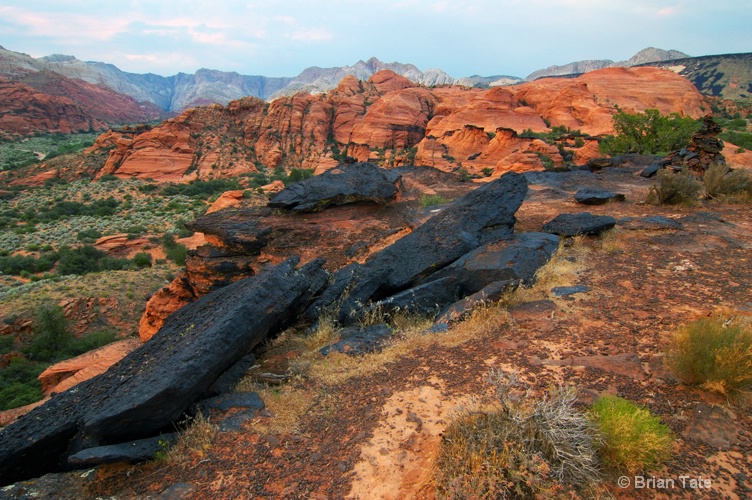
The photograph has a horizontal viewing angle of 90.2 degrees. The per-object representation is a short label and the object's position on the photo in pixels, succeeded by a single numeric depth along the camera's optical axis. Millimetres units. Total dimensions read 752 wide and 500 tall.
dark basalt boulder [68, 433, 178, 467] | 3027
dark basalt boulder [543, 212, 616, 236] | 7426
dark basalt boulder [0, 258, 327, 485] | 3379
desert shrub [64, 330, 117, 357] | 13288
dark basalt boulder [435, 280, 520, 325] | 5102
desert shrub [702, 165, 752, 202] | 9375
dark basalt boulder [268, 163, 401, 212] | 9633
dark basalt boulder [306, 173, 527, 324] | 6184
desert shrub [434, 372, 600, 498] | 2408
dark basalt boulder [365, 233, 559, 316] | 5762
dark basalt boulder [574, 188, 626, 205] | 9906
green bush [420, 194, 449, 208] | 11008
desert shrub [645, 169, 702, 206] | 9133
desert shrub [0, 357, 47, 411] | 9938
